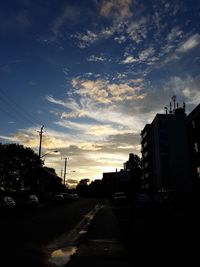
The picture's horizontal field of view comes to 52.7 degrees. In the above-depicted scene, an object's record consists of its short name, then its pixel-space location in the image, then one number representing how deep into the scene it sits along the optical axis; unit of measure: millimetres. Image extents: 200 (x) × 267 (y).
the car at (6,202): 16981
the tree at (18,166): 33791
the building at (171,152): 54922
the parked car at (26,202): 21929
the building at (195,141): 31524
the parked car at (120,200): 25303
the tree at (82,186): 99658
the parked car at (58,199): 31687
